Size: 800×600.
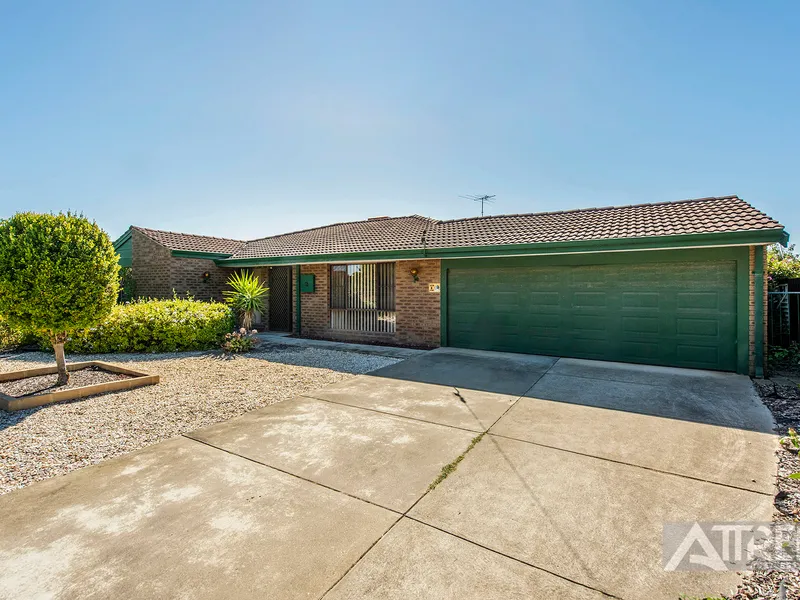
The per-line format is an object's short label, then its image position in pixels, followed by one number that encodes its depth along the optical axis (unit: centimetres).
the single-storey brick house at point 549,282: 722
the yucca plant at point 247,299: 1091
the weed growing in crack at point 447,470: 324
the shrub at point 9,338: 996
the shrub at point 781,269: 821
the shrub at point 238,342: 940
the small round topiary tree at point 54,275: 542
